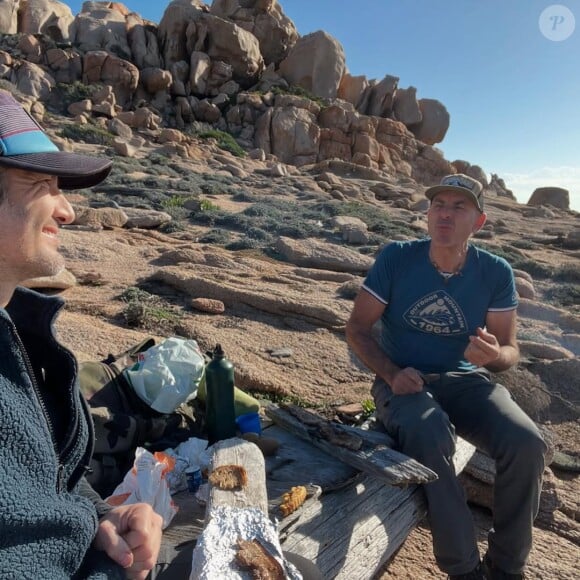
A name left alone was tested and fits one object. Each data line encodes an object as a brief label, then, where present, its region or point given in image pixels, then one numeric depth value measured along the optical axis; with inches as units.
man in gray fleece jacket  42.4
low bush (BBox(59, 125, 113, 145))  868.6
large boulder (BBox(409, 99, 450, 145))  1699.1
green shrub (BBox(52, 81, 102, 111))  1064.8
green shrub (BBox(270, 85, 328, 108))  1429.6
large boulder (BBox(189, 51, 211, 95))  1307.8
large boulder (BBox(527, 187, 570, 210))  1371.8
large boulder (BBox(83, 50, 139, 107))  1151.6
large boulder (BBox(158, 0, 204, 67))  1330.7
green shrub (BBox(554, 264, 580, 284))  434.1
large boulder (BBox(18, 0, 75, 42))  1234.0
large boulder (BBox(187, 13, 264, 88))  1350.9
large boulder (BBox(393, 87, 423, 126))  1665.8
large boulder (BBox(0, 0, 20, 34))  1178.0
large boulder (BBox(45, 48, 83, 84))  1128.2
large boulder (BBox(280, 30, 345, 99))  1534.2
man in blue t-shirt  96.8
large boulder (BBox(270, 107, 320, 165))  1294.3
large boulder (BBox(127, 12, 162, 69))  1293.1
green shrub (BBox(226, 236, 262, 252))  383.6
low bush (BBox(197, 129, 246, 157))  1120.2
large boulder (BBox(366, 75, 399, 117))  1636.3
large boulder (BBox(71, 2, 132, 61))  1257.4
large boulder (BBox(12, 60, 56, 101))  1037.2
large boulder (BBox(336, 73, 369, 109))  1636.3
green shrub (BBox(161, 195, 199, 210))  517.3
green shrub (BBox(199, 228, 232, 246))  398.9
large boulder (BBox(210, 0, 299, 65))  1513.3
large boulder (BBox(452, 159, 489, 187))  1663.4
